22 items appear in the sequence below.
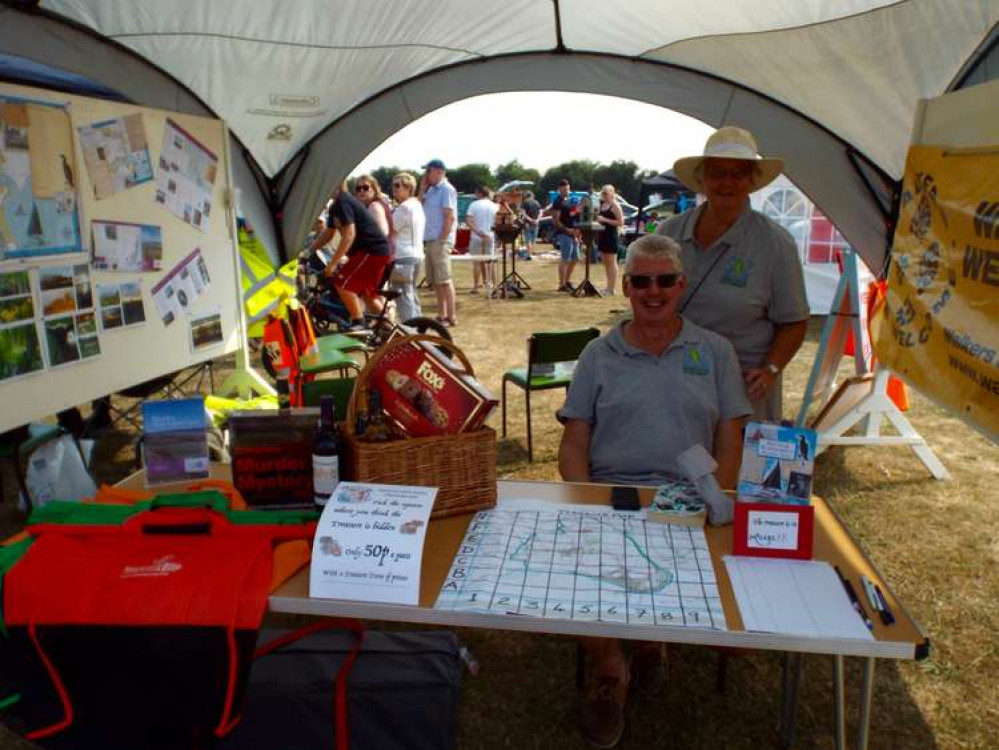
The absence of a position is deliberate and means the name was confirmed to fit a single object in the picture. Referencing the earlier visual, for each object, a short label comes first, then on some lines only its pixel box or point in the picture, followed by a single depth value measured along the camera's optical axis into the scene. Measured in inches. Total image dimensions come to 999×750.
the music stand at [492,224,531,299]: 425.4
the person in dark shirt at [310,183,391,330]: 259.8
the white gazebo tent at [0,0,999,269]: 130.1
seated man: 83.8
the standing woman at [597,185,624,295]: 439.8
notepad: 52.0
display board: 103.8
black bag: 65.0
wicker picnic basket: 65.1
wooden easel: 167.8
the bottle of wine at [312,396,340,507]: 64.9
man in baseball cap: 329.1
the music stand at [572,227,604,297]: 452.8
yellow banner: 88.0
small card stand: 60.6
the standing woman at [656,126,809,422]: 101.6
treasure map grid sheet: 54.5
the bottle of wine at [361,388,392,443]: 66.5
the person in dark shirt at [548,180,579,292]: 477.1
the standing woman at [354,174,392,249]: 291.4
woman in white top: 298.4
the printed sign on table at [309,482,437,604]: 56.3
